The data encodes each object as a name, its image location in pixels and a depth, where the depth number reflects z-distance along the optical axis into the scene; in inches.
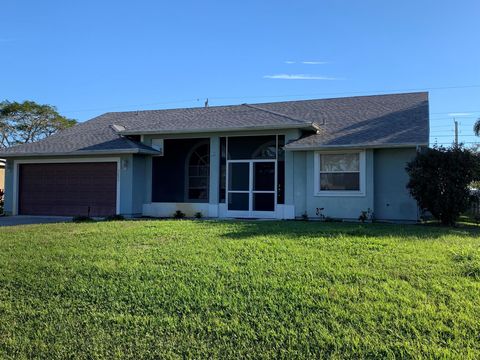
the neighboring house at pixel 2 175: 1088.1
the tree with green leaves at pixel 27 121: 1718.8
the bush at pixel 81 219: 610.2
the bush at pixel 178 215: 704.1
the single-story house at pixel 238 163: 621.6
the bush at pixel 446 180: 529.7
